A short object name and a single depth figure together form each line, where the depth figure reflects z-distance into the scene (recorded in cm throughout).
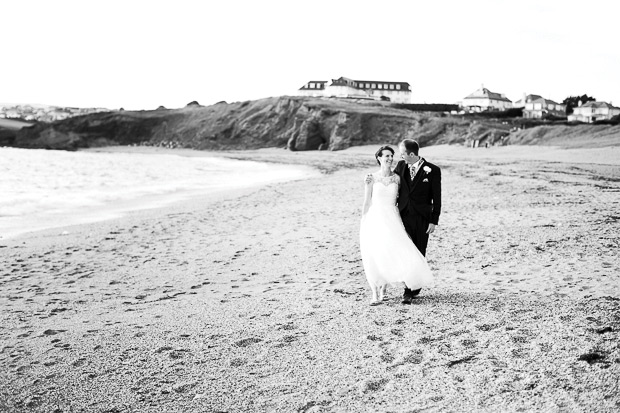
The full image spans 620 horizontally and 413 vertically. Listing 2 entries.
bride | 537
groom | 536
